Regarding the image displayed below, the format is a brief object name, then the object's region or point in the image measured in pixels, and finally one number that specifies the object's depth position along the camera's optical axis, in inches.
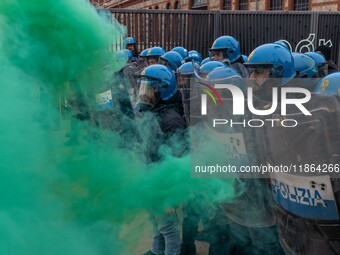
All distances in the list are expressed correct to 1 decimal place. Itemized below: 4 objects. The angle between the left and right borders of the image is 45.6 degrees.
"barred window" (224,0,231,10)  719.7
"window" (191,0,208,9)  821.4
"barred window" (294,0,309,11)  508.4
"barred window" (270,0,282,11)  569.1
